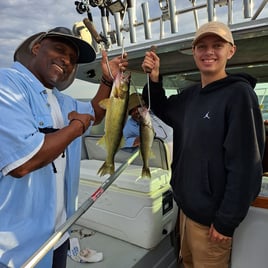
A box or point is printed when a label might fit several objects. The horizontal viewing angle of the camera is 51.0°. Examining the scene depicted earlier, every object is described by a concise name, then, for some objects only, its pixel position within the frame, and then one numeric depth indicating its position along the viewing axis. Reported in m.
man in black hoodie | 1.67
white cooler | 2.76
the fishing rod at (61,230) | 1.48
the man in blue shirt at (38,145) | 1.37
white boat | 2.45
